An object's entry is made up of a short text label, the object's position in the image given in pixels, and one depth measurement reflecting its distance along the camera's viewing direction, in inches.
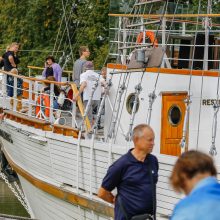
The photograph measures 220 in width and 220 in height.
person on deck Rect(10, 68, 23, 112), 572.9
